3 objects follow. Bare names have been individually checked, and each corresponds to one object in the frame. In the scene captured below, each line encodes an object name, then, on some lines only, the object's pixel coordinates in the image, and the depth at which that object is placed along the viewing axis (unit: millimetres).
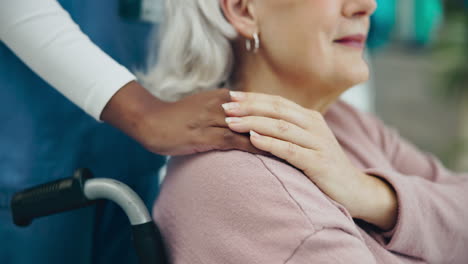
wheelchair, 812
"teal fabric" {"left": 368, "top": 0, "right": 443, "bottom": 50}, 1512
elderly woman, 737
